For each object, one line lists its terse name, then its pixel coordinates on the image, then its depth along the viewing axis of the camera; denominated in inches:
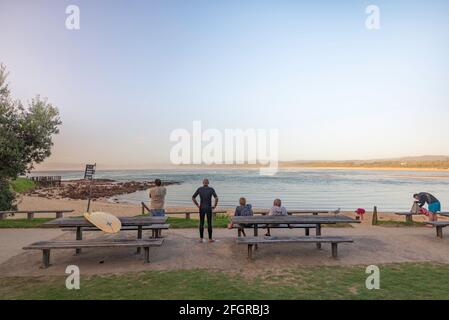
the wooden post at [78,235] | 316.2
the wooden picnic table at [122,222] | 299.4
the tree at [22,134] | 532.4
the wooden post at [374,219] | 518.5
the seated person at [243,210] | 367.5
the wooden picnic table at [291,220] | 305.4
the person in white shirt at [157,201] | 386.6
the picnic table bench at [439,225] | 366.8
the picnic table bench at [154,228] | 312.5
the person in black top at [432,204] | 459.8
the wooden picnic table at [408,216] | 502.9
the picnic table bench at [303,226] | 338.2
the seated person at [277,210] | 366.8
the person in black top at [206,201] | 338.3
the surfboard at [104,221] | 271.0
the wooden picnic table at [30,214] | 547.9
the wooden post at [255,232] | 325.3
